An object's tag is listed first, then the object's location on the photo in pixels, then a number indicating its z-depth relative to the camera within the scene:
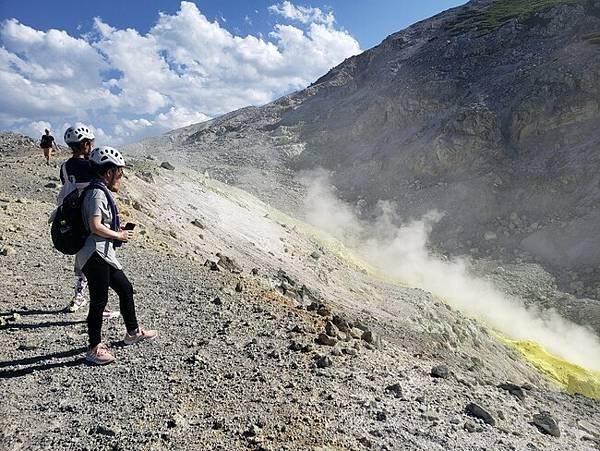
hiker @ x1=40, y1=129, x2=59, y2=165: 19.02
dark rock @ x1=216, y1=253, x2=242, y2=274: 12.62
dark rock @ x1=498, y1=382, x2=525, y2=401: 8.45
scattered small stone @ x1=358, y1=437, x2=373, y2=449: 5.35
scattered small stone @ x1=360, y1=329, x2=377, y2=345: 8.62
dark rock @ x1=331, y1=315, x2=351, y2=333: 8.71
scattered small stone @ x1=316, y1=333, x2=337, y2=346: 7.65
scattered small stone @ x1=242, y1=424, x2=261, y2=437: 5.16
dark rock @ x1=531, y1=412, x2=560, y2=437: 7.24
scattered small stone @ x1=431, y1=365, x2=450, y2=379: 7.84
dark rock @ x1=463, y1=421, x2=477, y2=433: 6.22
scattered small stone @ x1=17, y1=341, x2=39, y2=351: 6.61
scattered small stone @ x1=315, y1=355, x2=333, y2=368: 6.89
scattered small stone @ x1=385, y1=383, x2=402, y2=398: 6.64
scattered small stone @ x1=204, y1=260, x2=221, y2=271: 11.32
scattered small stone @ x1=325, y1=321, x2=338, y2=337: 8.14
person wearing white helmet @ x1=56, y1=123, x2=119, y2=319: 7.21
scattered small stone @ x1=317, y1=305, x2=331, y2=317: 9.89
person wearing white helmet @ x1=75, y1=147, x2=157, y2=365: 5.73
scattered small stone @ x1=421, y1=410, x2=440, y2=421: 6.25
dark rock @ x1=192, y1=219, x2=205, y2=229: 18.53
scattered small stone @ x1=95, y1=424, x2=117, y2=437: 4.95
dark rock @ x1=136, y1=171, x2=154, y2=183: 21.36
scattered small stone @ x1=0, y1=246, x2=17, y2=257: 10.08
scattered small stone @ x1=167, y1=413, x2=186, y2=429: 5.15
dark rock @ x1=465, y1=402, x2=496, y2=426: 6.64
